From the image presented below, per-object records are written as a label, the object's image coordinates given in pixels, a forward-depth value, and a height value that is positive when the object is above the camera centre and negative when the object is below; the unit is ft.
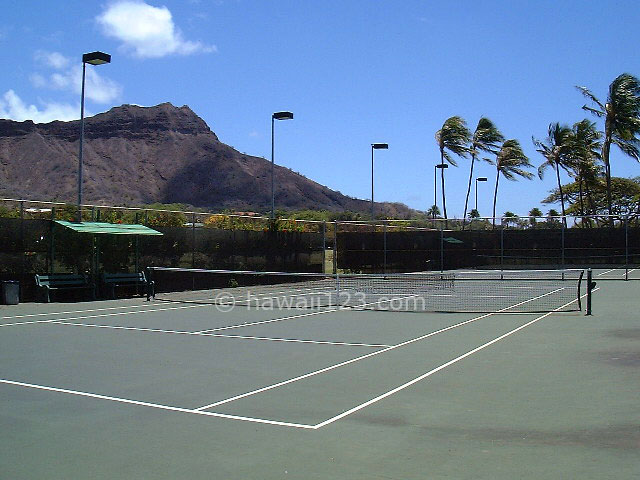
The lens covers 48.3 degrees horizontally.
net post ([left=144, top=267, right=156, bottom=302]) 72.74 -2.89
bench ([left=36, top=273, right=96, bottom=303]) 68.28 -2.50
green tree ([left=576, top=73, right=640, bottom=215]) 149.38 +30.24
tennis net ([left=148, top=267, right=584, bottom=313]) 64.56 -3.84
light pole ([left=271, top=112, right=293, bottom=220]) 94.17 +18.75
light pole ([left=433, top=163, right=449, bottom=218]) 157.69 +20.35
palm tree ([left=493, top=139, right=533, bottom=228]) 171.63 +23.69
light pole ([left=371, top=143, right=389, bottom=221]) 119.85 +18.85
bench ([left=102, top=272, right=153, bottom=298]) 74.28 -2.49
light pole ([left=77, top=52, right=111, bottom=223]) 69.91 +19.54
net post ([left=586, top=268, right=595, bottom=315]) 53.26 -2.38
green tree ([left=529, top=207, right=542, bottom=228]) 114.11 +6.09
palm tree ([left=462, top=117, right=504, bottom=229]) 167.73 +28.73
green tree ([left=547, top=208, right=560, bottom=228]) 118.70 +5.90
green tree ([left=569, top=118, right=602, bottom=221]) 164.96 +25.40
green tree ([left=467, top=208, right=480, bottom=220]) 231.67 +14.96
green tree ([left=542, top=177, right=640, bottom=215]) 212.09 +20.04
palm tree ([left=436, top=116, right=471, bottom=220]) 161.48 +27.45
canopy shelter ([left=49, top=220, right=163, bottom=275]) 69.67 +2.64
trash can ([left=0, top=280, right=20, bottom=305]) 64.90 -3.10
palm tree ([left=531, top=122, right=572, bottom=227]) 165.27 +25.77
